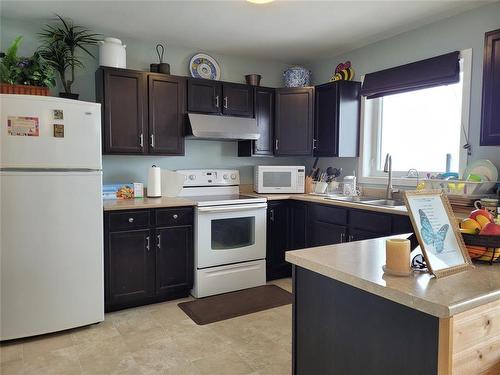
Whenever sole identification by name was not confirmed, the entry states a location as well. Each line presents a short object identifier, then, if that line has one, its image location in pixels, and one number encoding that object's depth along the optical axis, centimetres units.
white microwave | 387
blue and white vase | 405
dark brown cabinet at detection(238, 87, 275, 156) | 383
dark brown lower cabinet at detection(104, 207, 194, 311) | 286
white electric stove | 320
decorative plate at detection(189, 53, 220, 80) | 375
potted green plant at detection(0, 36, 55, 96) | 257
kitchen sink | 320
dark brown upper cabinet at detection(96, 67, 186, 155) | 312
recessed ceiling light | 250
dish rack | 254
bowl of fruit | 123
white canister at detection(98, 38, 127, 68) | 315
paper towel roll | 329
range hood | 337
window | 294
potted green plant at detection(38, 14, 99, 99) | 300
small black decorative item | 340
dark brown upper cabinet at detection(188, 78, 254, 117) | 350
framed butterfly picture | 109
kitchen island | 95
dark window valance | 289
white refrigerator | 234
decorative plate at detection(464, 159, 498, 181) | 261
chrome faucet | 322
